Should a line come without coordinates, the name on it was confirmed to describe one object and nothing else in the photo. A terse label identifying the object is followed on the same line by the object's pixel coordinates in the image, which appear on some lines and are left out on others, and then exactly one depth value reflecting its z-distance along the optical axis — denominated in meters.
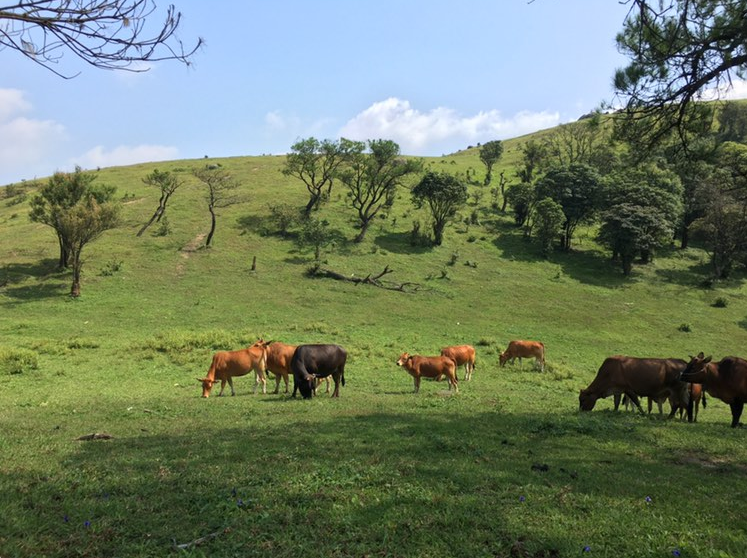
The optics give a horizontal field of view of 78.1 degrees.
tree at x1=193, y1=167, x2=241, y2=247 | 45.06
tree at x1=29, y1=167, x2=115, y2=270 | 34.28
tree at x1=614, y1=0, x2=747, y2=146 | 8.11
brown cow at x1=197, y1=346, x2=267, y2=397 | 15.34
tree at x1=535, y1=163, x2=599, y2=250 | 52.03
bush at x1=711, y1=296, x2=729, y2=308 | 38.56
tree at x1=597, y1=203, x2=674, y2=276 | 45.72
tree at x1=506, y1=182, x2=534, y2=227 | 57.03
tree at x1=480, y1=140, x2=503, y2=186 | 76.06
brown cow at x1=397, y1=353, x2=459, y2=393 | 15.94
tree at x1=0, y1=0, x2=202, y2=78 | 4.34
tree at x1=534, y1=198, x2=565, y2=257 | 49.81
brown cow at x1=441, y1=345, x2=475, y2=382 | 19.38
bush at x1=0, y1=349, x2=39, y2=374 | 17.73
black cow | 14.08
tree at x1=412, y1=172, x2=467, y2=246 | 49.78
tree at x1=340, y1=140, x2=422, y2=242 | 50.12
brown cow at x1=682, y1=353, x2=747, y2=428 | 10.72
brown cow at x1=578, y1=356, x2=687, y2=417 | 11.88
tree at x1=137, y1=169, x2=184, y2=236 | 48.24
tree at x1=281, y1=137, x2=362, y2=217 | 50.72
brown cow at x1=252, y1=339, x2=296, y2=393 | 15.98
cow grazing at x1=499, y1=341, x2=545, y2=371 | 22.67
